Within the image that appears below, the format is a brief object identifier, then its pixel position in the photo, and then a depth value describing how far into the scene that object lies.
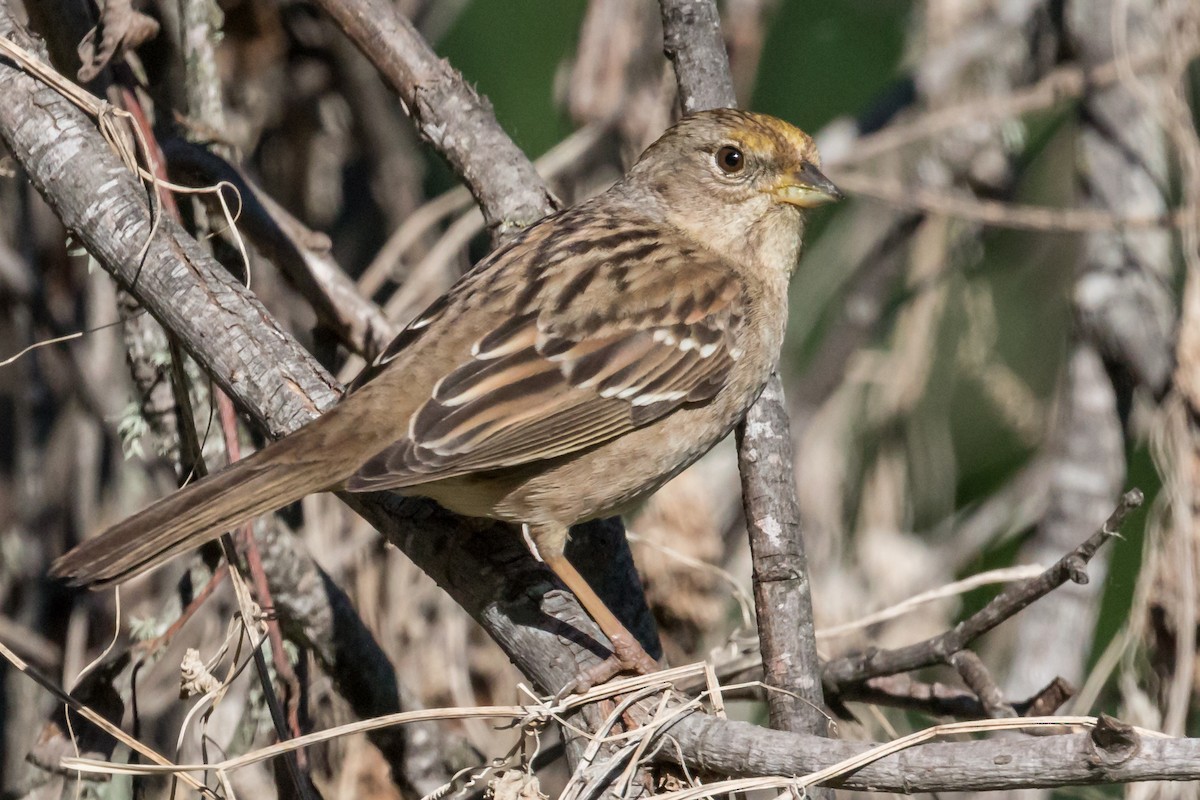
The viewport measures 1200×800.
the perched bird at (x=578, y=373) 4.75
